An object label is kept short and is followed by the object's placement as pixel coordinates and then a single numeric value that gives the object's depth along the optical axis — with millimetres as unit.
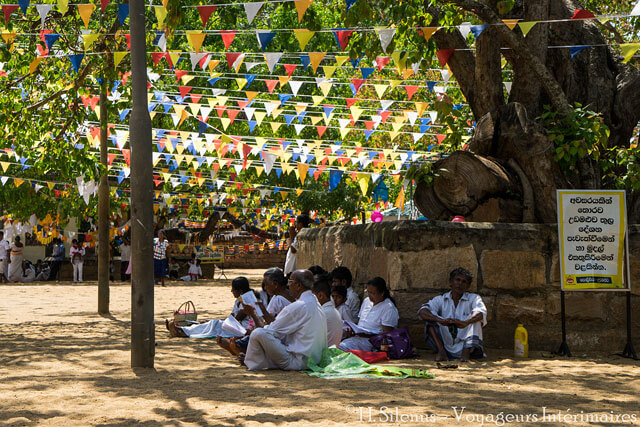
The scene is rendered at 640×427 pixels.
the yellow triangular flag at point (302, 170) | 16828
